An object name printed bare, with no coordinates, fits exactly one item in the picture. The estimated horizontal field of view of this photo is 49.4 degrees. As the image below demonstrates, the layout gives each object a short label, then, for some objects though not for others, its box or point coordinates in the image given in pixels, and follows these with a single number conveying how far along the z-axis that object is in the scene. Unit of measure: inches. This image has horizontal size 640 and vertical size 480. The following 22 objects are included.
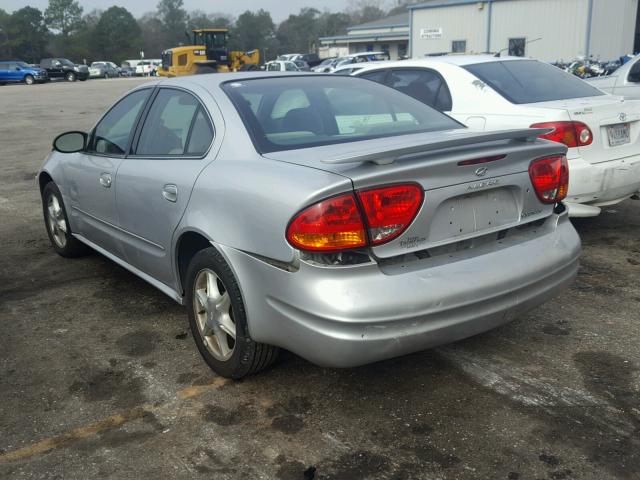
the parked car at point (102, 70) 2490.2
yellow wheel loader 1473.9
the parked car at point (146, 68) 2773.1
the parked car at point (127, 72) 2765.7
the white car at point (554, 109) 209.9
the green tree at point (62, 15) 4232.3
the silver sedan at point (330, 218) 111.1
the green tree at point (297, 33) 4746.6
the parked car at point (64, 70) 1996.8
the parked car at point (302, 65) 1543.7
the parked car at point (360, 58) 1428.4
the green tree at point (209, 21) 4977.9
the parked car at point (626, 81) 379.9
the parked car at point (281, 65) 1450.5
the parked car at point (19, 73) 1862.7
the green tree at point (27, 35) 3462.1
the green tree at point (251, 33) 4510.3
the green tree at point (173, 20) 4694.9
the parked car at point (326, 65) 1409.9
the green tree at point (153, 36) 4351.6
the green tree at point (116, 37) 3727.9
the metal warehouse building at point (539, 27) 1273.4
